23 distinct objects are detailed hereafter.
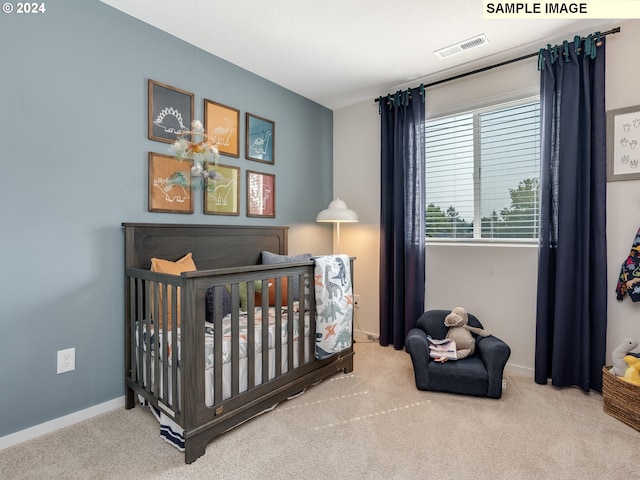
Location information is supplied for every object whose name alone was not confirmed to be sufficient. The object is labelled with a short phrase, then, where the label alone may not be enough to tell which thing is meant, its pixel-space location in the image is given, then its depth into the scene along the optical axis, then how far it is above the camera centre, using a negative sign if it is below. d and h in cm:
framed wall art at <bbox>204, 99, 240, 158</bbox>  249 +81
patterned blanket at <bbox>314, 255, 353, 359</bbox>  225 -47
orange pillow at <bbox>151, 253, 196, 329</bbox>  197 -20
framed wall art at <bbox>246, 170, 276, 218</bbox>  281 +34
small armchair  214 -87
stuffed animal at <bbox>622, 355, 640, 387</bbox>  186 -76
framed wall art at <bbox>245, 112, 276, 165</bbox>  279 +80
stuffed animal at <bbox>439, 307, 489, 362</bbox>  238 -70
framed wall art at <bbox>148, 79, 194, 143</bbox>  218 +82
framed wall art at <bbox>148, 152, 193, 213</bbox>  220 +33
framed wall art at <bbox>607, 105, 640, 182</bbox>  211 +56
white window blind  258 +49
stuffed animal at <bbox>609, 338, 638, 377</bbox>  197 -69
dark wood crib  159 -56
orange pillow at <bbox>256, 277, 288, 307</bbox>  251 -46
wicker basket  181 -91
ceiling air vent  235 +133
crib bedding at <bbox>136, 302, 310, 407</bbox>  170 -63
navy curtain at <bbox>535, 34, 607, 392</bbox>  219 +12
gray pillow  265 -18
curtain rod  214 +128
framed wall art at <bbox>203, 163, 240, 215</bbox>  250 +32
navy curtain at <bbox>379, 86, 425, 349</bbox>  296 +18
